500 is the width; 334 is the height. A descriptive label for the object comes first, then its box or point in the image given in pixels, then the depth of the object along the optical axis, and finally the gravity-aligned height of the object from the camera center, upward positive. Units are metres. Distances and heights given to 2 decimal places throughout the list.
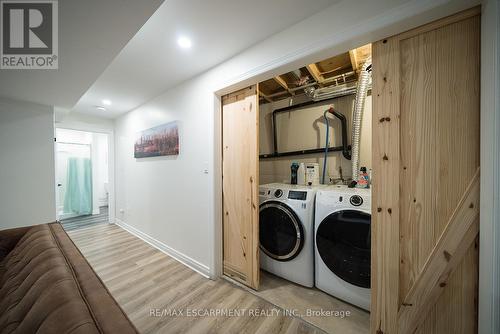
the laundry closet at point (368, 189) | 0.90 -0.18
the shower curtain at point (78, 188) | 4.44 -0.56
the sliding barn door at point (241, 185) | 1.73 -0.20
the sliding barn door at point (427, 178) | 0.88 -0.07
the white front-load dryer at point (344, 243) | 1.37 -0.65
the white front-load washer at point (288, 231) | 1.67 -0.67
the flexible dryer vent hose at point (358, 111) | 1.65 +0.55
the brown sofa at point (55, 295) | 0.53 -0.48
